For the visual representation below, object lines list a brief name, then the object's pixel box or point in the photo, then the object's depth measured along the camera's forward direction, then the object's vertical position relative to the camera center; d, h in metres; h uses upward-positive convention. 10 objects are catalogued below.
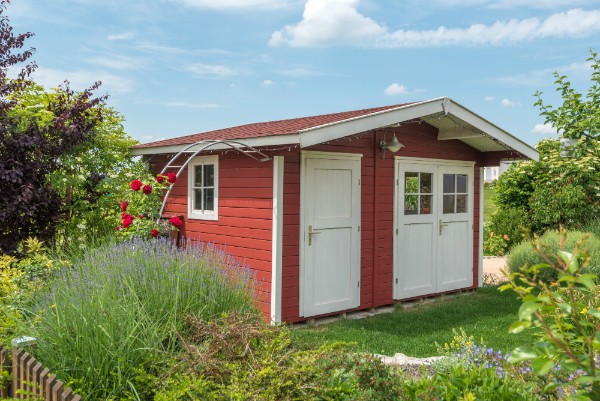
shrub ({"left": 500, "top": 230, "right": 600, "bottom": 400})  1.72 -0.38
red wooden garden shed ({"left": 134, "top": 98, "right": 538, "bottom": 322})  6.55 +0.09
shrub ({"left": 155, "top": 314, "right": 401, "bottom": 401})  2.80 -0.89
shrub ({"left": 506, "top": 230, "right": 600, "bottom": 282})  9.36 -0.74
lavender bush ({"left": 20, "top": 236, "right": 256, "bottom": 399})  3.11 -0.68
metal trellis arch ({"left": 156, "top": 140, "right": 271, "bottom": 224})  6.33 +0.70
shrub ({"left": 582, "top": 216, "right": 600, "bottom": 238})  10.78 -0.28
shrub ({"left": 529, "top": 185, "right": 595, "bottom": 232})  11.70 +0.11
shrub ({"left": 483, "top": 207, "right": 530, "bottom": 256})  13.12 -0.48
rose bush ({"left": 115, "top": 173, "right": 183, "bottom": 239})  7.07 -0.06
